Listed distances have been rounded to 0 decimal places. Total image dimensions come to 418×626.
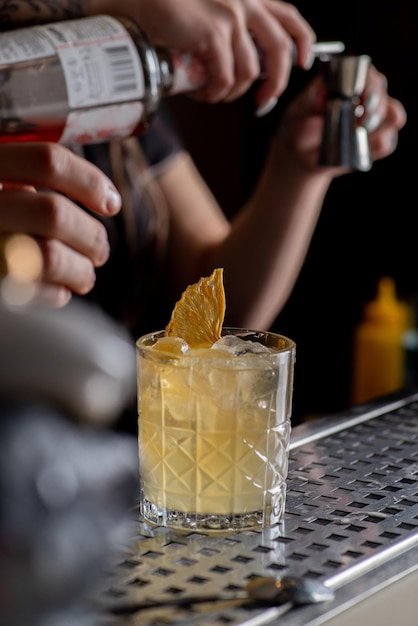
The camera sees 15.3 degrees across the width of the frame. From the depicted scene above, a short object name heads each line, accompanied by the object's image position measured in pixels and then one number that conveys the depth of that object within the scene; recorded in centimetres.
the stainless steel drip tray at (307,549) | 71
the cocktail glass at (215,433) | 78
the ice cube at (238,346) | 80
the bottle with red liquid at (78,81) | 86
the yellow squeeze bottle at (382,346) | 176
